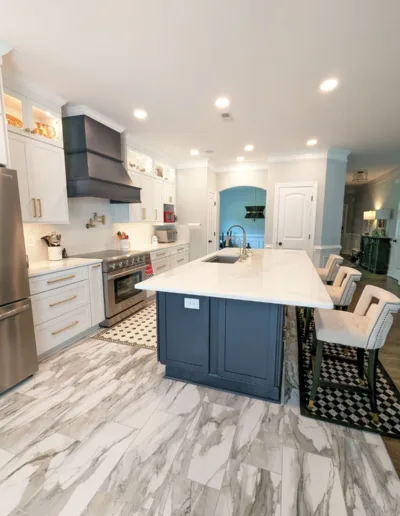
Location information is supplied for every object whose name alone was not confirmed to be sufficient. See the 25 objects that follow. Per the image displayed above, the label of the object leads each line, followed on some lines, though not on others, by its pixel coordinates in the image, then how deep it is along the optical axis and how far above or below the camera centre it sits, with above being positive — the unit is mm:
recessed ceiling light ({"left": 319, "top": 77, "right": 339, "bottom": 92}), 2453 +1359
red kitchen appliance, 5521 +105
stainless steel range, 3271 -815
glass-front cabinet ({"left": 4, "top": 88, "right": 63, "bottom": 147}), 2475 +1074
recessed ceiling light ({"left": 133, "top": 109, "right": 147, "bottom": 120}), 3186 +1376
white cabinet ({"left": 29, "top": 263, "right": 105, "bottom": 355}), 2445 -883
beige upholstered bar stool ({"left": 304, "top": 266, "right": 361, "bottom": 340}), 2500 -709
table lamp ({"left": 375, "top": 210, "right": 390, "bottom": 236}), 6750 +114
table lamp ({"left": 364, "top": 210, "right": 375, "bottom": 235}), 7598 +207
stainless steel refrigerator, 1979 -572
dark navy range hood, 3086 +791
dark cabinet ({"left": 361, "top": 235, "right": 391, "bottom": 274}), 6805 -875
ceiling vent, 3246 +1366
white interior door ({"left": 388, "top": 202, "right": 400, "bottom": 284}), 6121 -839
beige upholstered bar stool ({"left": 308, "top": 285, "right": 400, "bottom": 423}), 1714 -790
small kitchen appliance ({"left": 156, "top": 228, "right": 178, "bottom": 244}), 5434 -285
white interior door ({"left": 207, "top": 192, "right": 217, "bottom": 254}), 6094 -30
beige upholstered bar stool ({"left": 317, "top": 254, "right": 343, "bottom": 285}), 3439 -660
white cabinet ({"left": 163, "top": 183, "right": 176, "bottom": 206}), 5445 +626
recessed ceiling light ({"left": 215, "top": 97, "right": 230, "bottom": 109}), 2855 +1372
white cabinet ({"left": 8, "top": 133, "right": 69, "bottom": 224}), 2477 +447
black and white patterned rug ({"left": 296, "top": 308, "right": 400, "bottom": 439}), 1744 -1372
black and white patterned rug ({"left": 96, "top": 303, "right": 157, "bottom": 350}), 2934 -1376
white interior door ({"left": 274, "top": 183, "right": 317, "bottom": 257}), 5148 +127
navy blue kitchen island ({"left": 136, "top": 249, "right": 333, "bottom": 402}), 1829 -802
